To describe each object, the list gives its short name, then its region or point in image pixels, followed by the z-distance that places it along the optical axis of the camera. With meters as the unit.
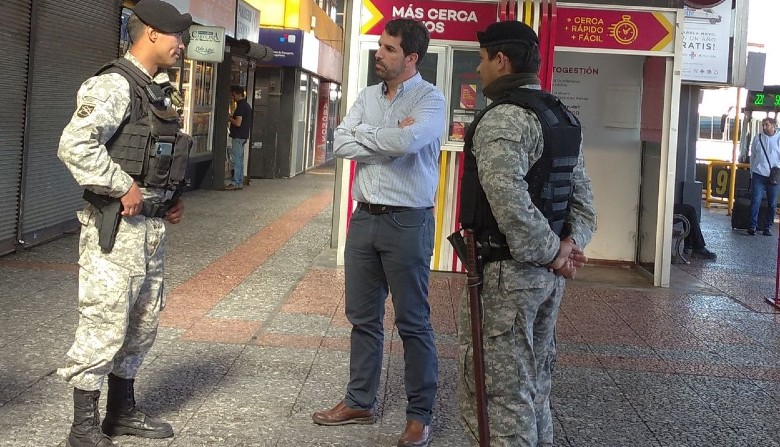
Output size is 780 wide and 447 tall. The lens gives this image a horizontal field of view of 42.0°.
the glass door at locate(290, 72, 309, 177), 23.38
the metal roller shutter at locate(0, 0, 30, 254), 9.02
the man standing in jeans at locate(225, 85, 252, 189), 18.41
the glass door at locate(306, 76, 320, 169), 26.50
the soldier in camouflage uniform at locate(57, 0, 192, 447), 4.01
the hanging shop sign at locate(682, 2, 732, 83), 12.35
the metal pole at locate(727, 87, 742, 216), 19.81
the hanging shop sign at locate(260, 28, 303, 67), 22.41
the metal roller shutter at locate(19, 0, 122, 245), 9.78
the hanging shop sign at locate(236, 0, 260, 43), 19.21
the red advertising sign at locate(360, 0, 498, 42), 9.38
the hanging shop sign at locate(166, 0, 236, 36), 14.76
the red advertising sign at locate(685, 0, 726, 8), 10.88
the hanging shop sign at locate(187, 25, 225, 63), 15.16
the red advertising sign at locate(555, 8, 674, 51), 9.39
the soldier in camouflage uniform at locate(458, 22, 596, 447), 3.52
